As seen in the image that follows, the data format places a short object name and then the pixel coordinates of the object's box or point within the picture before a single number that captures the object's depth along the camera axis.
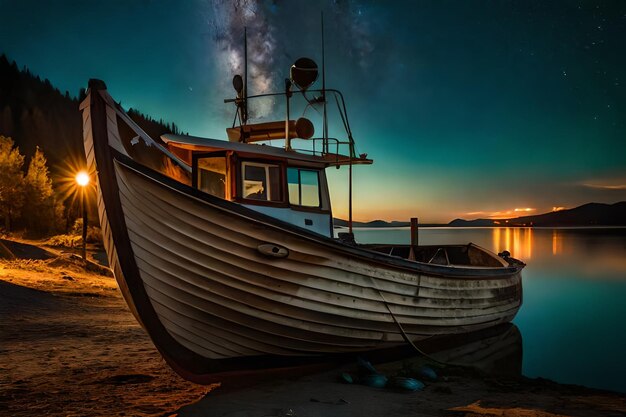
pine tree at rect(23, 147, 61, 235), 38.72
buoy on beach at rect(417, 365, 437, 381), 7.58
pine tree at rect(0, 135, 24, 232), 34.62
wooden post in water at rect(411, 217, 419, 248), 14.83
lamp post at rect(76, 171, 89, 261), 17.03
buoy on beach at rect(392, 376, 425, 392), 6.72
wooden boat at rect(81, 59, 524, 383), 5.20
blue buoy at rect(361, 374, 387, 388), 6.77
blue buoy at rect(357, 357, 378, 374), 7.11
